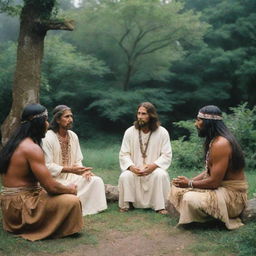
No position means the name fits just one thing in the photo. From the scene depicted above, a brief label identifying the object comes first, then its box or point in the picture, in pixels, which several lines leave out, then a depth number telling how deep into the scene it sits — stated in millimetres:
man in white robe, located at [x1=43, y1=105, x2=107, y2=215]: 6477
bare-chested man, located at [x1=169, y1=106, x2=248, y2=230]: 5242
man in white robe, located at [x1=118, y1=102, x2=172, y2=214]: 6621
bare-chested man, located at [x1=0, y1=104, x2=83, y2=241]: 4863
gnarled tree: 8516
